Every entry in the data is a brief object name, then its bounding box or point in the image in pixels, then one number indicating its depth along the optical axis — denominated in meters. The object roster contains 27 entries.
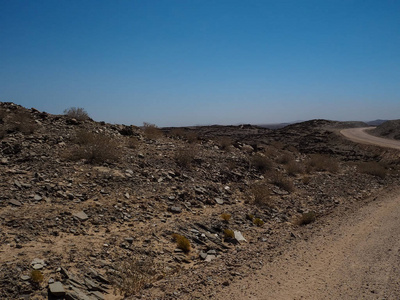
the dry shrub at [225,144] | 20.56
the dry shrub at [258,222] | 11.13
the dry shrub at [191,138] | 20.67
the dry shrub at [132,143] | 15.83
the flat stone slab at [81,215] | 8.53
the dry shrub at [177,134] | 21.80
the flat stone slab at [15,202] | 8.43
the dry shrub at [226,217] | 10.69
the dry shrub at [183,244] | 8.38
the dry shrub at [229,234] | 9.54
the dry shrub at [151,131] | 19.53
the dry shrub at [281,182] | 15.63
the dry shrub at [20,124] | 14.06
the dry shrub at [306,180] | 17.33
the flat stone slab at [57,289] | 5.45
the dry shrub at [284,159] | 21.03
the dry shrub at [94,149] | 12.57
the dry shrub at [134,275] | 6.25
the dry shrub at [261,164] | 18.19
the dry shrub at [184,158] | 15.02
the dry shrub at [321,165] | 20.89
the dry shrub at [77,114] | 19.08
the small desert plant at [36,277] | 5.66
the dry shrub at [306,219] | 11.66
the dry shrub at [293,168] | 18.85
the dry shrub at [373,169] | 19.94
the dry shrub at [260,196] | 13.11
